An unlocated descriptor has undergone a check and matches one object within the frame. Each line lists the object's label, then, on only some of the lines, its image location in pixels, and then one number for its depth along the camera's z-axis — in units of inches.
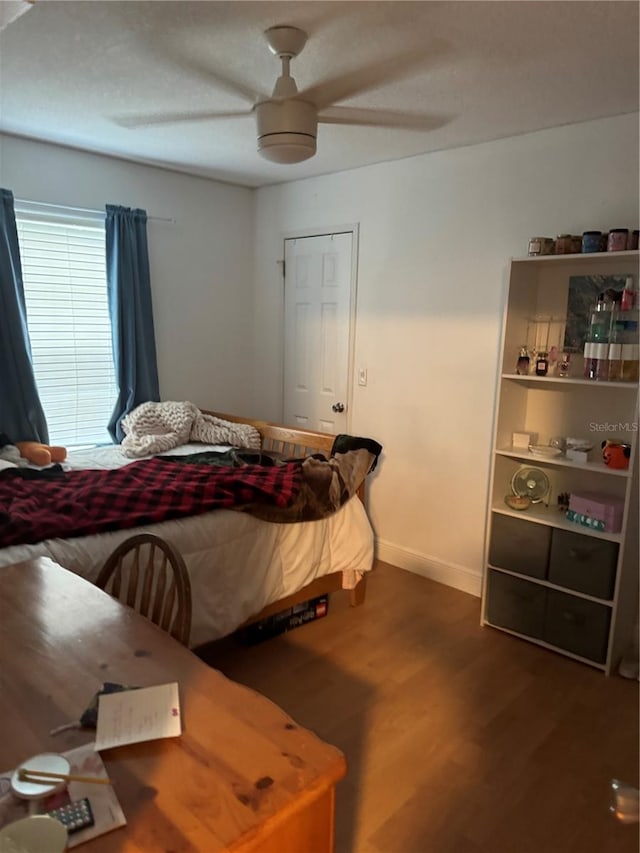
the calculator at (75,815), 33.0
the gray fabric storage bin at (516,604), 110.3
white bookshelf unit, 101.8
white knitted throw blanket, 139.7
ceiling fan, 77.1
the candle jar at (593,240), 99.9
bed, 84.1
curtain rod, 128.5
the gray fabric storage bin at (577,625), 102.7
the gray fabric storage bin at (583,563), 101.2
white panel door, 152.3
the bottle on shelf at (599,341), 100.4
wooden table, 34.2
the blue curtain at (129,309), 143.0
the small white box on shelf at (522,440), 115.3
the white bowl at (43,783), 34.4
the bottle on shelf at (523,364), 112.7
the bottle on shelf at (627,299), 98.3
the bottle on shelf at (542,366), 109.7
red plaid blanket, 85.1
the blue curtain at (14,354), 124.2
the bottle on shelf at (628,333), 98.8
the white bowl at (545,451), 109.5
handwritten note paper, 39.8
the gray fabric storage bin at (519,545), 109.1
